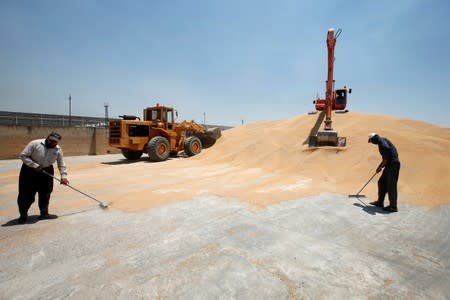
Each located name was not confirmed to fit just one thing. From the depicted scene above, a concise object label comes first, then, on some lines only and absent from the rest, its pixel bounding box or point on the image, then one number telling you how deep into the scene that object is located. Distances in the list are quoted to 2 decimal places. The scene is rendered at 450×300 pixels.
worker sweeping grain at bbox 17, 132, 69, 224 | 3.79
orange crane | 11.63
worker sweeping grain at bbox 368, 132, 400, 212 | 4.66
